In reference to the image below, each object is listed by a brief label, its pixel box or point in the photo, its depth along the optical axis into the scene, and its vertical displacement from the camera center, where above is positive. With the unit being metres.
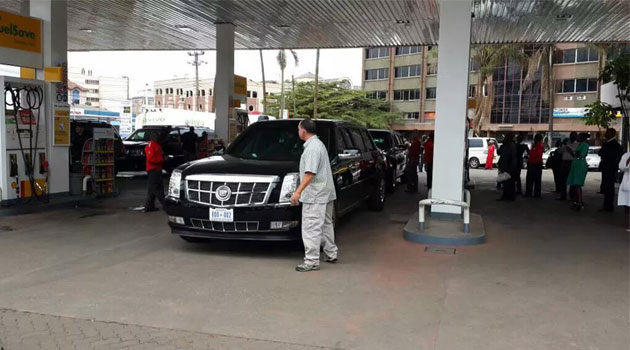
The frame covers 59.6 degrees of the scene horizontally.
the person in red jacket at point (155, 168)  10.61 -0.59
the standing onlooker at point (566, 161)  13.60 -0.35
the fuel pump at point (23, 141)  10.62 -0.14
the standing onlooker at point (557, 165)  14.75 -0.50
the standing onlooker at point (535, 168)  14.17 -0.57
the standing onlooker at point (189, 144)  17.55 -0.18
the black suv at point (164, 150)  18.33 -0.44
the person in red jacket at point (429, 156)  15.25 -0.34
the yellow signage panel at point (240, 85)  19.50 +1.95
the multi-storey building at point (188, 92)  96.50 +8.56
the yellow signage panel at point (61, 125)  11.84 +0.22
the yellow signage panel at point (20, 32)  10.82 +2.07
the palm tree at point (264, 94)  54.02 +4.55
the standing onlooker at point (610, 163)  11.71 -0.32
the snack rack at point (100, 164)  12.73 -0.65
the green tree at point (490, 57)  37.91 +6.21
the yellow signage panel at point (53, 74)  11.57 +1.29
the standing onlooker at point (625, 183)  9.67 -0.61
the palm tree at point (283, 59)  46.98 +6.99
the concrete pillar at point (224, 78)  18.45 +2.06
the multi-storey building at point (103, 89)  90.81 +8.05
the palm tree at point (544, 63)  37.34 +5.79
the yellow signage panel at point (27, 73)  12.53 +1.41
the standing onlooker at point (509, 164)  13.21 -0.44
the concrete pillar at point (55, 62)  11.80 +1.59
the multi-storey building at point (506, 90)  46.62 +5.37
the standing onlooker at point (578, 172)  11.98 -0.53
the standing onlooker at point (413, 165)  15.28 -0.61
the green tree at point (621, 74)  16.33 +2.24
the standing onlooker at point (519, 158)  13.84 -0.32
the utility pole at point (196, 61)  60.16 +8.53
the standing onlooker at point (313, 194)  6.58 -0.64
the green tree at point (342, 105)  52.97 +3.65
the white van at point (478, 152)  29.21 -0.38
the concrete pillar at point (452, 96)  9.34 +0.82
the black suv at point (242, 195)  7.00 -0.72
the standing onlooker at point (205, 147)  18.25 -0.29
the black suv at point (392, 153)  15.10 -0.31
